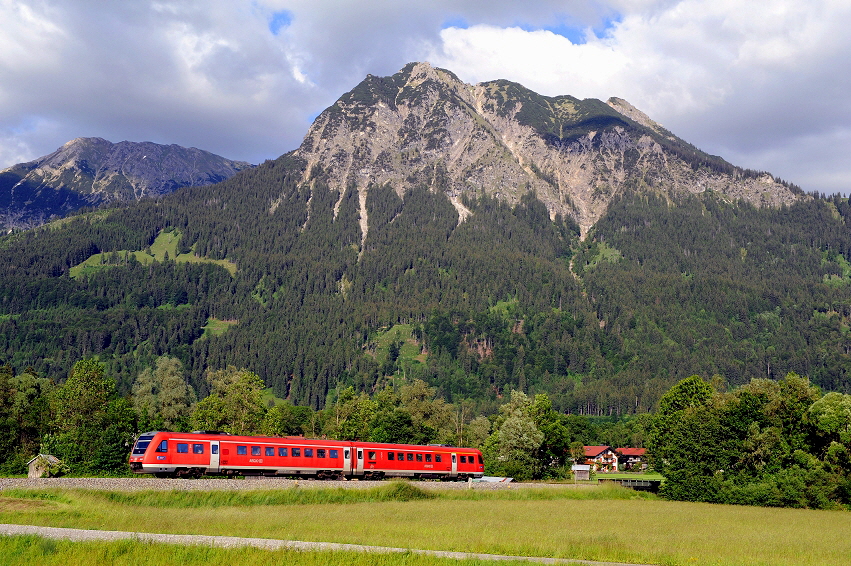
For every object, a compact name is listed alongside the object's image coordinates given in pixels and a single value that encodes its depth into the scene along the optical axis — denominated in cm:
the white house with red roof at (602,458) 17850
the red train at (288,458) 6247
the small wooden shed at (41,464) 7406
